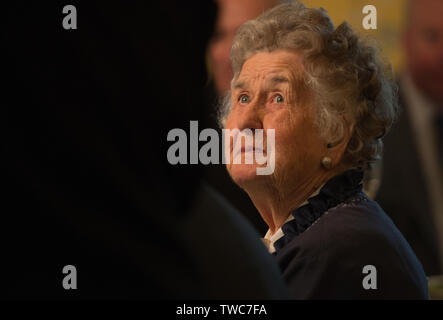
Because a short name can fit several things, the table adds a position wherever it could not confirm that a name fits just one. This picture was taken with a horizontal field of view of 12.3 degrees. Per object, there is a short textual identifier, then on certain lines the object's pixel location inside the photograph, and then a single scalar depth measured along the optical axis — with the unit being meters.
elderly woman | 2.47
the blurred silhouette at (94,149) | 1.53
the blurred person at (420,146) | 3.64
